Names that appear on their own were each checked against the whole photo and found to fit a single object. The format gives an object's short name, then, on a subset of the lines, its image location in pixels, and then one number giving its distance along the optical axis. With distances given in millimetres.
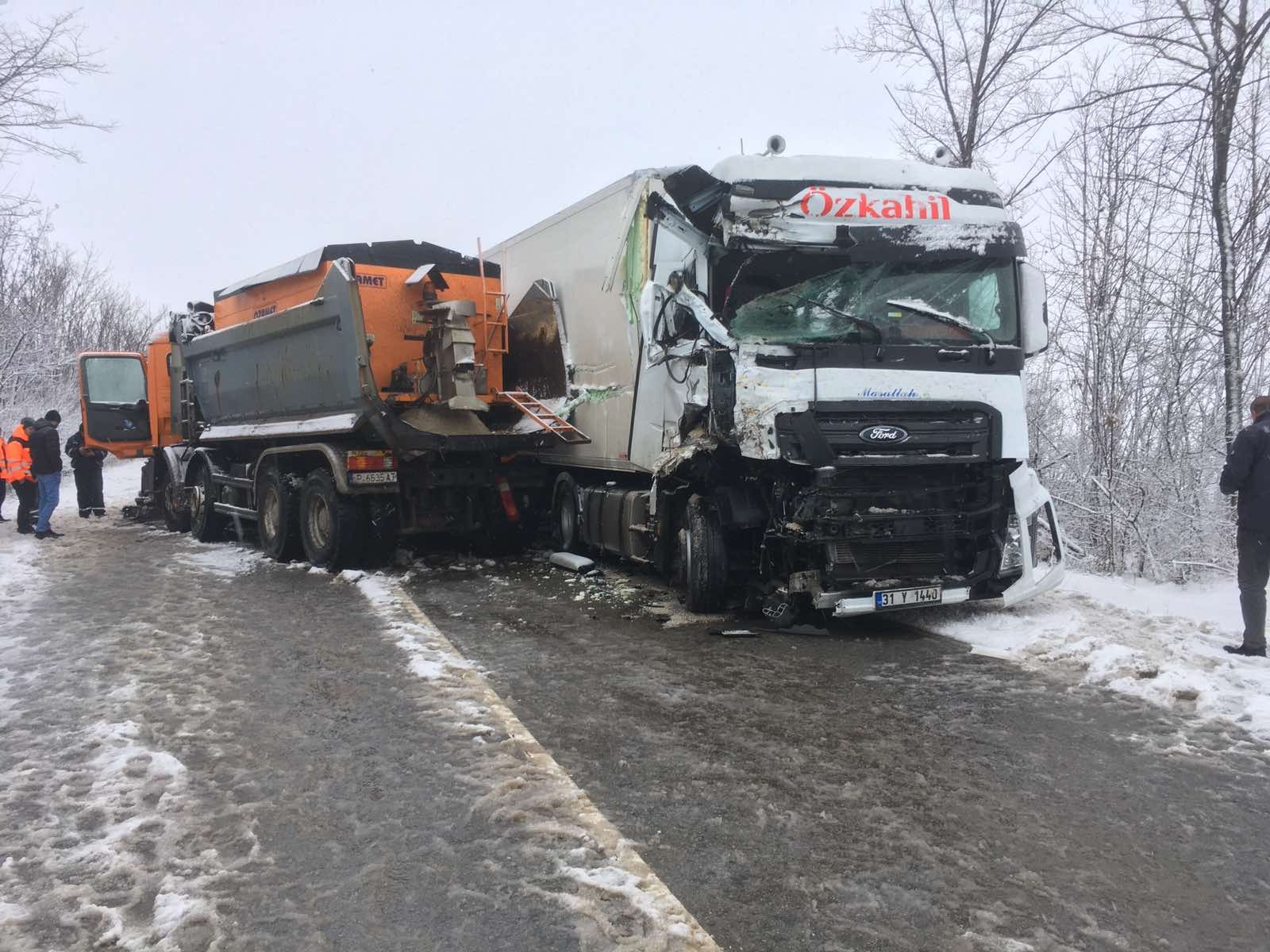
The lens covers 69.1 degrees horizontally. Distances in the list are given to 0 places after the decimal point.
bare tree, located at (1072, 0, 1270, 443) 9336
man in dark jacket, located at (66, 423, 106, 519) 16531
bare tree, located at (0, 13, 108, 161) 13758
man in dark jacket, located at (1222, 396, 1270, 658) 5707
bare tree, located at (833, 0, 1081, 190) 13086
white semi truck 6289
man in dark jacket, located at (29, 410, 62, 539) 13555
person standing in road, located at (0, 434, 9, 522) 15500
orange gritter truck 9500
